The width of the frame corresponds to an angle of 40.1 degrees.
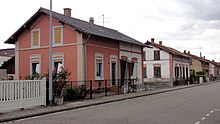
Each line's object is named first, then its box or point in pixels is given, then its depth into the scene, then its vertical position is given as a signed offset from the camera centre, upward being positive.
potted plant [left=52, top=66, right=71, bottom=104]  17.36 -0.56
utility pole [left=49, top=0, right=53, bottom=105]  16.16 -0.57
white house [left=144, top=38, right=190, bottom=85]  50.19 +1.72
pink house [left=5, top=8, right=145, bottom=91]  24.44 +2.32
